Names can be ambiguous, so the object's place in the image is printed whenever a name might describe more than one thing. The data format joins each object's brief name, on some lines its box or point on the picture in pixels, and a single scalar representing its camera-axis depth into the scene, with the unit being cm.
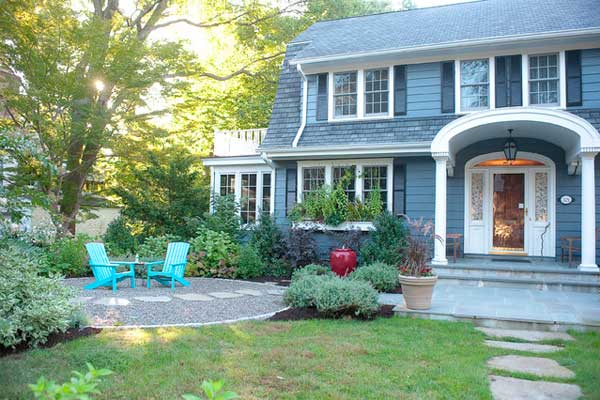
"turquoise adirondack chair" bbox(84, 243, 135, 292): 823
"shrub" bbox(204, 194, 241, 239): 1162
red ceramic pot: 959
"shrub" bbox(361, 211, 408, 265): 976
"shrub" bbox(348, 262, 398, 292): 833
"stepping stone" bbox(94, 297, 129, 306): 688
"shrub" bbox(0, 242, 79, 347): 445
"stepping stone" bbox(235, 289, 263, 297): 805
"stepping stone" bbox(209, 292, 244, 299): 773
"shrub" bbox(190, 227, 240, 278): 1053
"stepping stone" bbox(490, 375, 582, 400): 347
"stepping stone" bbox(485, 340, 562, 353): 484
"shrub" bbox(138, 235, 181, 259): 1075
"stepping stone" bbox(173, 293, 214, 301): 750
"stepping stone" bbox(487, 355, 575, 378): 403
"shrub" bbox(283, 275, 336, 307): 646
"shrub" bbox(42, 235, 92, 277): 1016
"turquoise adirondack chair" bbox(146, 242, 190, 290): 862
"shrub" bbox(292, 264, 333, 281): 848
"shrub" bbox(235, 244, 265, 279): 1023
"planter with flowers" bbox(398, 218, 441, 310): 643
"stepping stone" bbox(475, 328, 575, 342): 538
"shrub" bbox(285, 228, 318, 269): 1038
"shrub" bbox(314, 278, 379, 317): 605
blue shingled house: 956
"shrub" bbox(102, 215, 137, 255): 1203
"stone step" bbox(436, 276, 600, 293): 837
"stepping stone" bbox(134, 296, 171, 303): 723
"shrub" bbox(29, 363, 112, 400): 142
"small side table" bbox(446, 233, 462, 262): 1017
